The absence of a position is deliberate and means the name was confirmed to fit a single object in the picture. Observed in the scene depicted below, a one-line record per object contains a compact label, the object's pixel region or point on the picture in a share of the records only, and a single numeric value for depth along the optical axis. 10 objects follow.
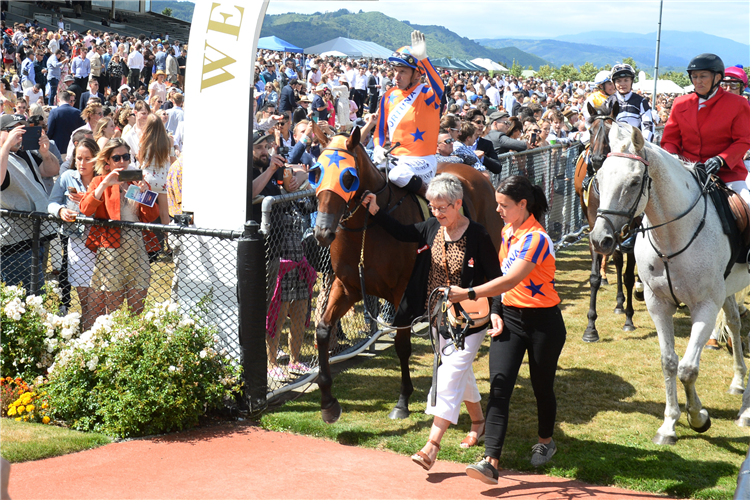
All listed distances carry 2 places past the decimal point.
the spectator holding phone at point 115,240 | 6.11
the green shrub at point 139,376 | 5.29
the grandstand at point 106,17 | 44.59
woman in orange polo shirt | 4.54
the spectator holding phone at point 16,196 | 6.45
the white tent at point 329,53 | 43.03
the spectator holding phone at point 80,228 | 6.33
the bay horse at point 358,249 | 5.34
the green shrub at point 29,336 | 5.85
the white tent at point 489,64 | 62.33
